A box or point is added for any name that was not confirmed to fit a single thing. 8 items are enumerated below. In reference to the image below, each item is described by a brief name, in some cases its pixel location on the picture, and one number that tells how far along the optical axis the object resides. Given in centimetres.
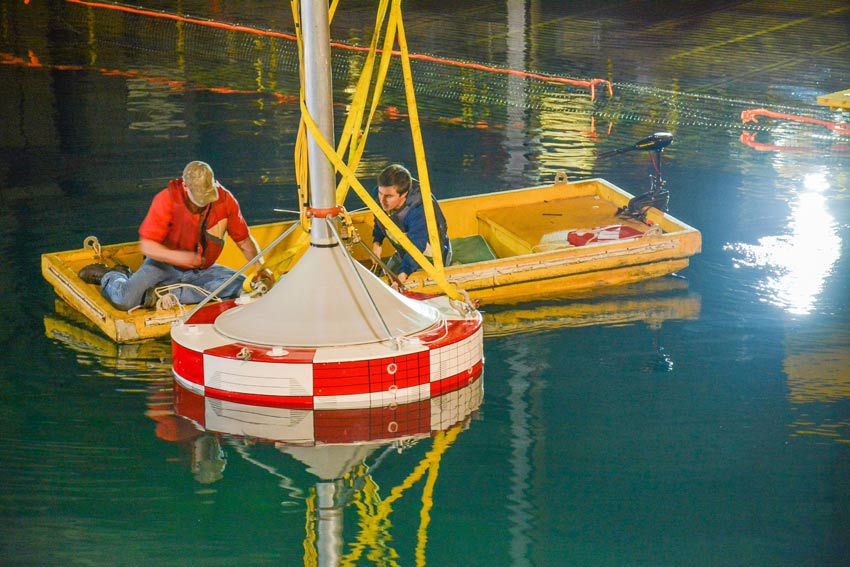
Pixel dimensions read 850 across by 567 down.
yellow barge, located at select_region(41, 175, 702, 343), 1235
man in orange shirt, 1199
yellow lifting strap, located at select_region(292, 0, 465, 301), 1046
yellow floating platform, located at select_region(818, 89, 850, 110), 1799
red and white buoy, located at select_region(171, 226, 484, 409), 1034
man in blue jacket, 1263
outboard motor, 1446
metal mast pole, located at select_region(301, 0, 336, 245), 1015
